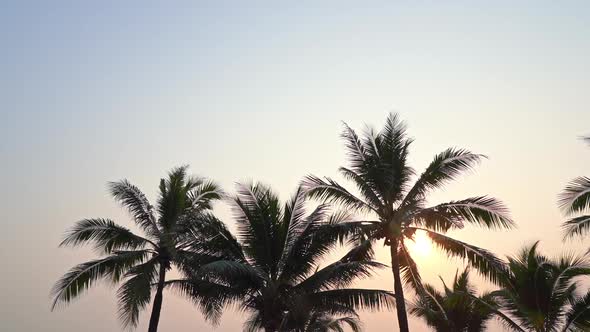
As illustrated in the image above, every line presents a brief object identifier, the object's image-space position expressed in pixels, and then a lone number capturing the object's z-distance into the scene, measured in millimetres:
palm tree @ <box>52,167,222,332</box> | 26828
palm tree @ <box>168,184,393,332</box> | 25141
